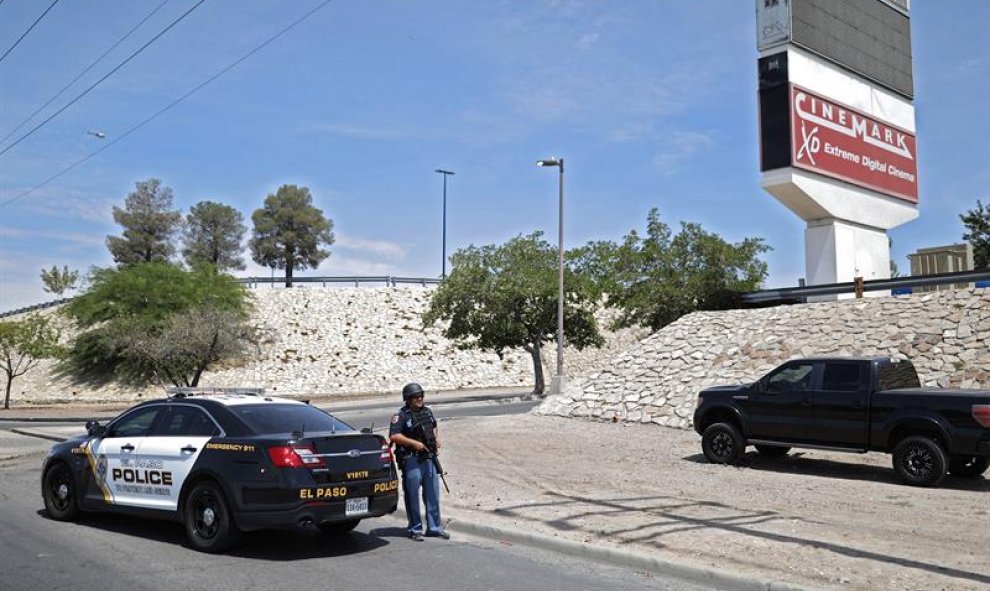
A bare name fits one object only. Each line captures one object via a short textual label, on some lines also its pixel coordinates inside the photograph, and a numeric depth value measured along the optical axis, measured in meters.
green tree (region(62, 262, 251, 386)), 43.19
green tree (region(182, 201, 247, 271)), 80.81
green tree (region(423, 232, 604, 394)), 38.75
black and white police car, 8.37
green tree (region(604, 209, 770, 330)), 36.25
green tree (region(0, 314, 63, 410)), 43.45
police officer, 9.70
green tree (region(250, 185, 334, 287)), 80.12
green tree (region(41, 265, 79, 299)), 85.94
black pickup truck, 12.42
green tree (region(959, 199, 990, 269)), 53.14
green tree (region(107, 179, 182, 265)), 76.00
